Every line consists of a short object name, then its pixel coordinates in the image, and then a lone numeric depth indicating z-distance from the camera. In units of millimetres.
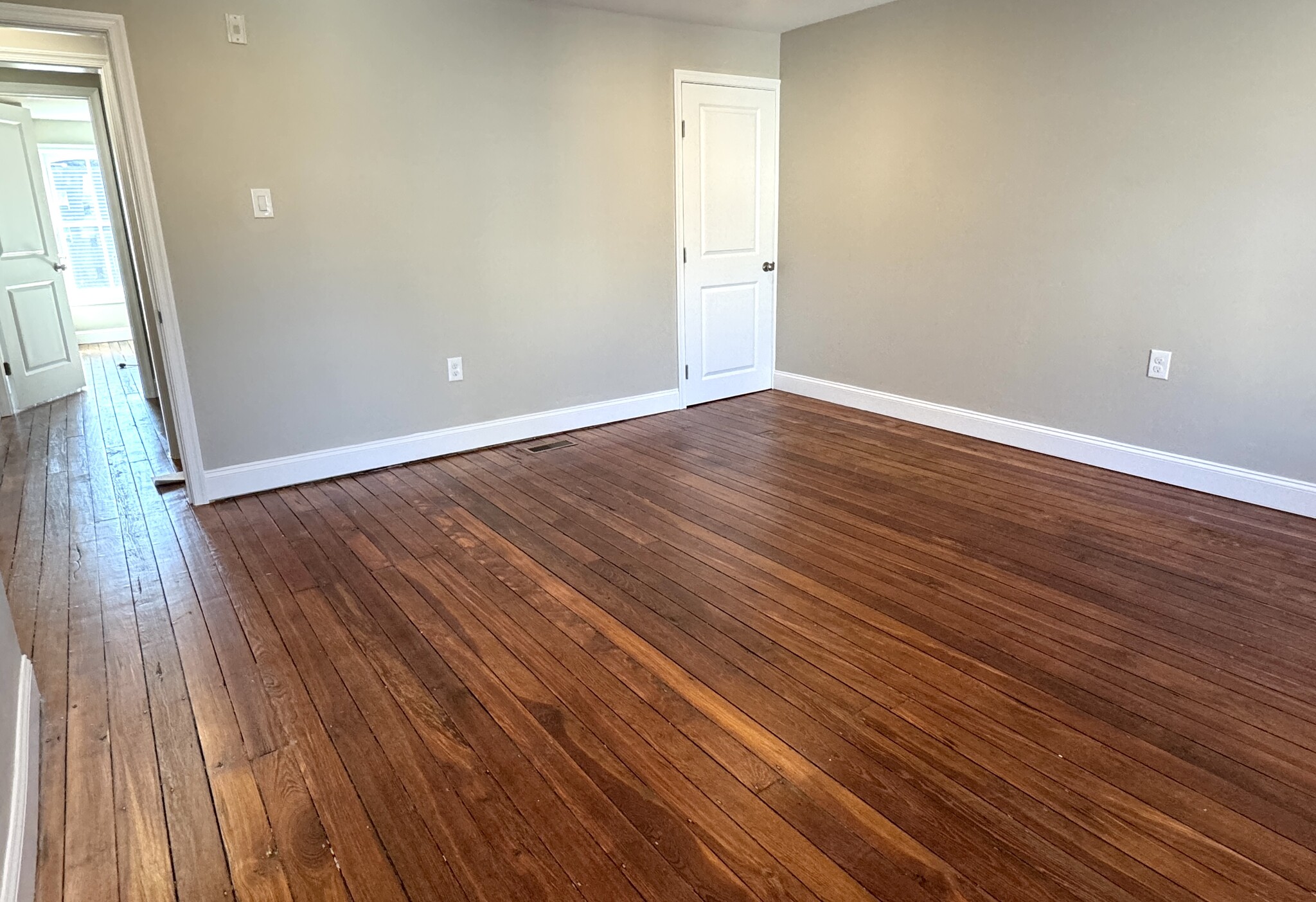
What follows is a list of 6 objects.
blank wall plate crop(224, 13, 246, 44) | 3289
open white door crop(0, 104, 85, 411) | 5359
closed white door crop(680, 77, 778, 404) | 4871
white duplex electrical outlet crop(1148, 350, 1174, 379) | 3527
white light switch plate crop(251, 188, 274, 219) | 3490
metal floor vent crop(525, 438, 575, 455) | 4367
